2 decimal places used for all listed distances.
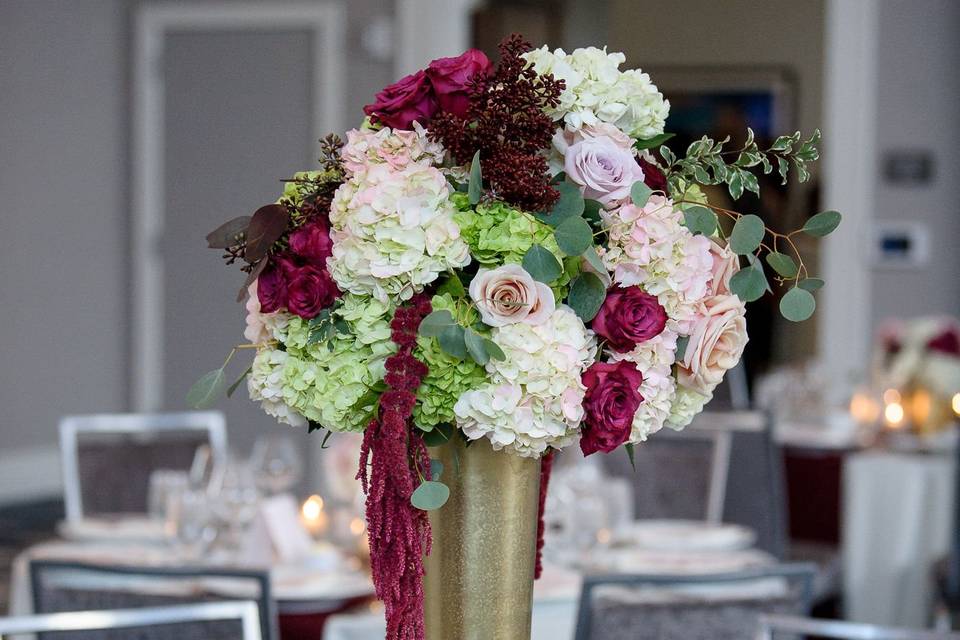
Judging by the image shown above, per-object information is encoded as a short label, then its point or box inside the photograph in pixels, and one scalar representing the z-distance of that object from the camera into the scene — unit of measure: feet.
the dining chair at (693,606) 9.17
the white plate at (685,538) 13.82
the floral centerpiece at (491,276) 6.71
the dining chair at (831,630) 8.72
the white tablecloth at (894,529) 19.32
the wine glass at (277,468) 13.92
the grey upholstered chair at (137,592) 9.18
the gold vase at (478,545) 6.92
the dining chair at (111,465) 16.15
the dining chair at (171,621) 8.72
